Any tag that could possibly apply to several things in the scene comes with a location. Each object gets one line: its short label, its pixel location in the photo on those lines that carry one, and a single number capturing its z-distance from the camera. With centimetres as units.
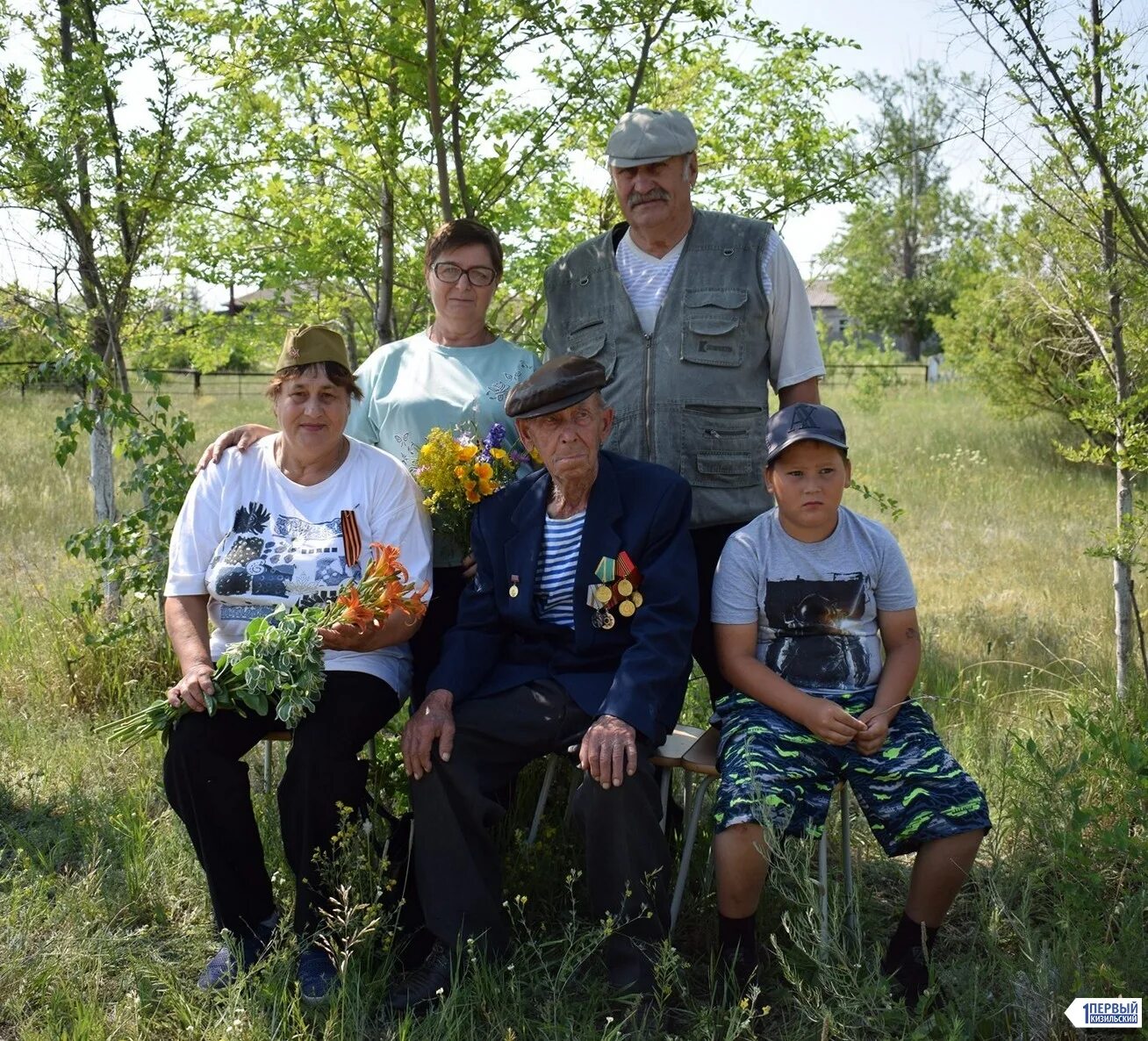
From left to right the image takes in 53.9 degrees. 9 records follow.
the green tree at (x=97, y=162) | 489
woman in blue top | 351
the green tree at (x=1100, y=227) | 403
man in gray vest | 346
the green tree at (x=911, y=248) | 3083
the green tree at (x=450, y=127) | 419
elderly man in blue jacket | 282
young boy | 279
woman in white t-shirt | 298
